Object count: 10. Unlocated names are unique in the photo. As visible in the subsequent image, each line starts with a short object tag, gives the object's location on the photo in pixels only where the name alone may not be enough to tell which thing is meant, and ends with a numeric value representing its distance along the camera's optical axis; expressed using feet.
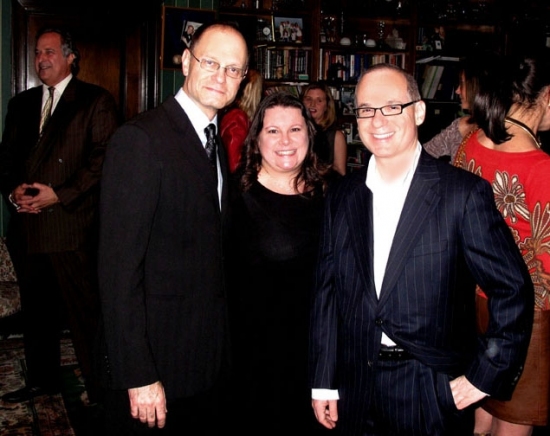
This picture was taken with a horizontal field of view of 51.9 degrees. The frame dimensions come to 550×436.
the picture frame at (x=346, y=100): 19.10
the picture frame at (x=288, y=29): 18.06
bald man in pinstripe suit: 4.69
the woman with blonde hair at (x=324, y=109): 12.44
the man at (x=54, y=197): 10.02
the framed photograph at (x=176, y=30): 14.70
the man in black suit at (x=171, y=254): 4.83
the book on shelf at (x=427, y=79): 19.56
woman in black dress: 6.81
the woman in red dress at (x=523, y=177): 5.96
